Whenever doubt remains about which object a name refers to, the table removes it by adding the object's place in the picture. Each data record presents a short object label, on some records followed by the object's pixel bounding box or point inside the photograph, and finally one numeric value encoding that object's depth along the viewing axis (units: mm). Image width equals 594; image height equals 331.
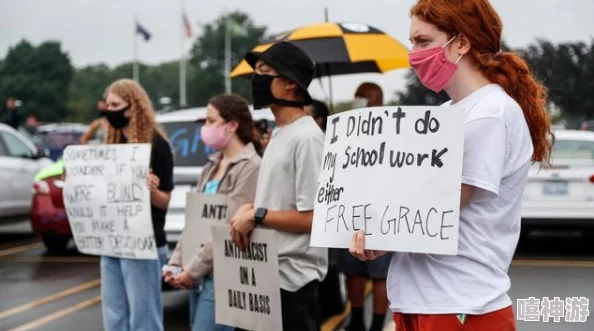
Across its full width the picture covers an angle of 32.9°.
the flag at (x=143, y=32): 66000
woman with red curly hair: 2723
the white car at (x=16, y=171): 14109
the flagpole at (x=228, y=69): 104225
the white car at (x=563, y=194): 12148
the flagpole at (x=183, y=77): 81981
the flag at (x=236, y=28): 72938
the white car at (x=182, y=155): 9078
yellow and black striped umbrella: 8541
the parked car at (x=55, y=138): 28812
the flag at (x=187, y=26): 67562
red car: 12602
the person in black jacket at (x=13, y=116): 24538
